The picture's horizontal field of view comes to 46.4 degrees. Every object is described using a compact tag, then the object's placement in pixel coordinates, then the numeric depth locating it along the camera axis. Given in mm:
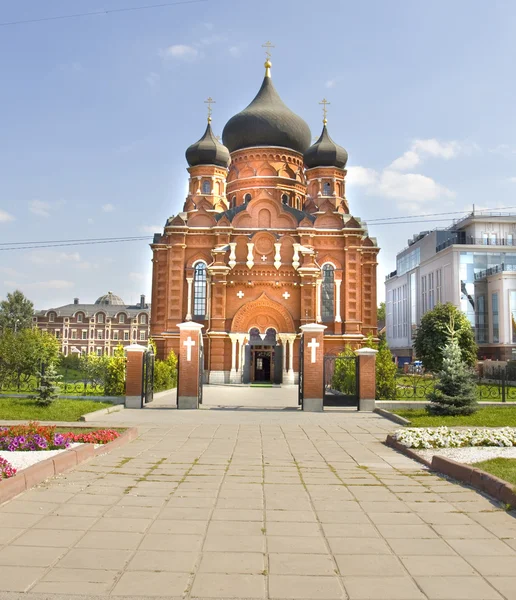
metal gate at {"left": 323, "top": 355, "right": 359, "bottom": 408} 19312
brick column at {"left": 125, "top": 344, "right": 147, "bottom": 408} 19297
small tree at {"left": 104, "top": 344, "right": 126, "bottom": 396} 22094
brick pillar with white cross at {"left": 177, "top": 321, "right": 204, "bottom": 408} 19406
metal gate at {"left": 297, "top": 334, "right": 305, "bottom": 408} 19328
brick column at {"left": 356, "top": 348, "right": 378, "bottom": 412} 19047
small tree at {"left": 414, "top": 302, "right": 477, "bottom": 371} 40156
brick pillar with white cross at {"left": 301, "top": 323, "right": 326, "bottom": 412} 19172
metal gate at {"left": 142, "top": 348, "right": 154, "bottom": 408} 19812
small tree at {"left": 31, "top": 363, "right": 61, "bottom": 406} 16719
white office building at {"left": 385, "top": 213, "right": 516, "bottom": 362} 52094
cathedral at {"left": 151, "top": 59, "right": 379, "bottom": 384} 36125
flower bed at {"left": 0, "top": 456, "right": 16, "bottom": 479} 7055
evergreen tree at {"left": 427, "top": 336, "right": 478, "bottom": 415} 15938
